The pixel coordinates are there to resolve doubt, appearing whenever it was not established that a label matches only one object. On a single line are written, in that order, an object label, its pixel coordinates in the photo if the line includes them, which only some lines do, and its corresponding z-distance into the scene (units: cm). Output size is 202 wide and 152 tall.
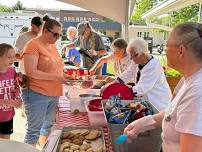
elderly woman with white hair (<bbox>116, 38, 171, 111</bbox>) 208
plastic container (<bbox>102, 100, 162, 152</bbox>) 123
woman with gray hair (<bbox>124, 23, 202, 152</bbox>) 87
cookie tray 129
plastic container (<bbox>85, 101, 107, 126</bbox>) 157
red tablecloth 168
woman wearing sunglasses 214
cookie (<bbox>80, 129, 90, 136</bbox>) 140
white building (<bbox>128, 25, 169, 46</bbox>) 2316
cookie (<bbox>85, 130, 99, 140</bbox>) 137
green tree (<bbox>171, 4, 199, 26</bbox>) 1273
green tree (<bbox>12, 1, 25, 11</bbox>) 2448
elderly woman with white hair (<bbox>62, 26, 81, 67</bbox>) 460
